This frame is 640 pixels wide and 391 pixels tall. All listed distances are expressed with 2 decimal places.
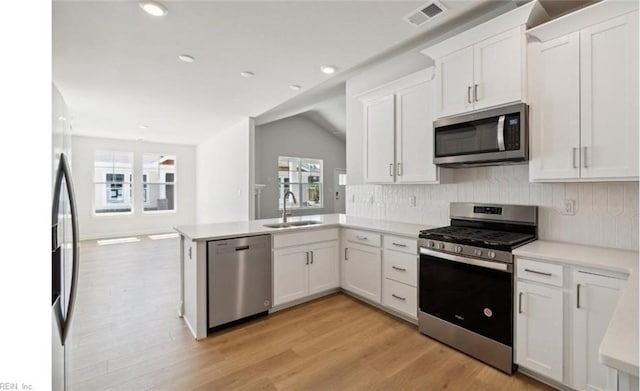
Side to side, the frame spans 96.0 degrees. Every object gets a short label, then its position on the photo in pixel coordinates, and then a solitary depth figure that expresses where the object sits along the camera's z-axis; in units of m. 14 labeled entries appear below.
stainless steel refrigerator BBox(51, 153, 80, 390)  1.17
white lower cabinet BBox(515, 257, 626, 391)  1.63
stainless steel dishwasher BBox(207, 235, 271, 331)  2.52
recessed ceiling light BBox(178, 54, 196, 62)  2.96
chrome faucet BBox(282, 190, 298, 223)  3.33
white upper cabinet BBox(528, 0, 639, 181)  1.70
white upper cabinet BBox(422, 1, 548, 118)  2.08
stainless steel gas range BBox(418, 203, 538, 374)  1.98
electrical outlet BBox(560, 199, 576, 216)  2.13
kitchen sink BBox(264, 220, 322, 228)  3.21
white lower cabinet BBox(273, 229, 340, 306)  2.92
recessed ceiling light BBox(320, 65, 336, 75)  3.29
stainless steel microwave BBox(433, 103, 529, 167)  2.07
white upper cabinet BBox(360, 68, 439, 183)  2.81
